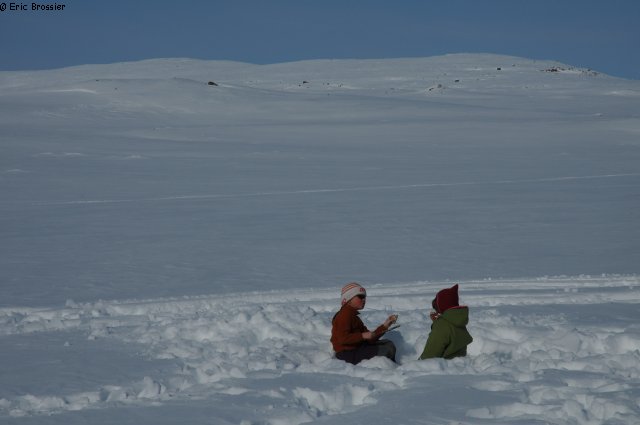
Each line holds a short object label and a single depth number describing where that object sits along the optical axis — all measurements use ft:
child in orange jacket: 39.68
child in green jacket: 38.47
